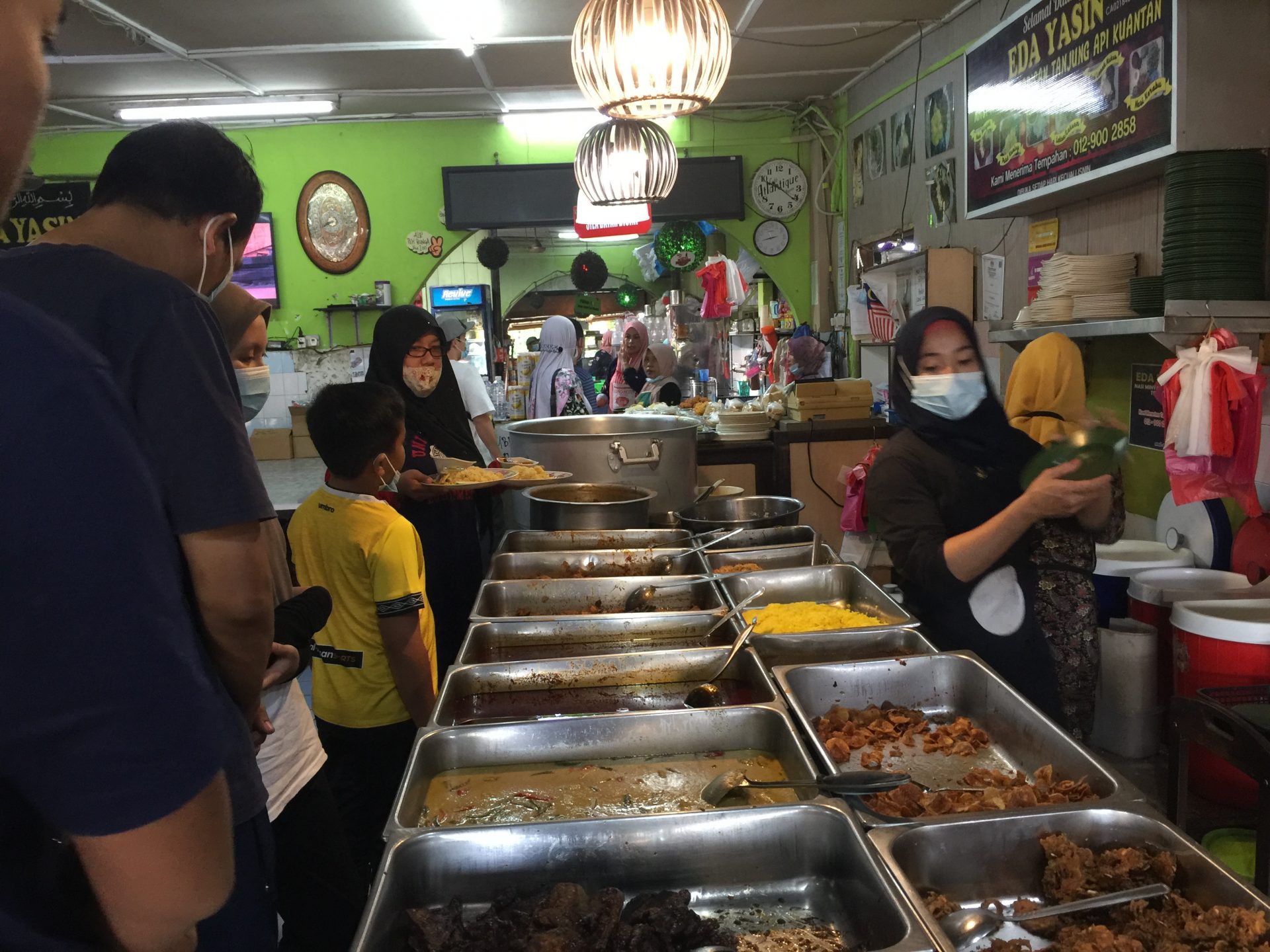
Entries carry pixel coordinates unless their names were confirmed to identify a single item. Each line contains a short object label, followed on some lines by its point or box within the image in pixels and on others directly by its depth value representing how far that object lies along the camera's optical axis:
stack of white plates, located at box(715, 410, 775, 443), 5.11
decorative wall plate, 7.73
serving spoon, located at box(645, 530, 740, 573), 2.91
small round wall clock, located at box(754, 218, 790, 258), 7.73
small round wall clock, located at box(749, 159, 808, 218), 7.69
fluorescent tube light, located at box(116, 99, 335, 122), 7.02
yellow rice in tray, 2.28
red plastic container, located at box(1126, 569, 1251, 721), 3.19
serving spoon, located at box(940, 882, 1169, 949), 1.21
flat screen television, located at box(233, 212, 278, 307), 7.69
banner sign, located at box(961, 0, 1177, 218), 3.03
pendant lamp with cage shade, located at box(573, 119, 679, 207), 4.12
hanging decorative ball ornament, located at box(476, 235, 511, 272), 9.23
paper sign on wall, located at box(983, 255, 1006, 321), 4.90
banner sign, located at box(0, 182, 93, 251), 7.27
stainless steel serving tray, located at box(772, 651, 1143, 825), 1.63
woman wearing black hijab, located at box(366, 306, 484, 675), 3.22
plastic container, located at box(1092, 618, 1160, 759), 3.23
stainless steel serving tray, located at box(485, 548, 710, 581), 2.91
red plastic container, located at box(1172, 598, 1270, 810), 2.75
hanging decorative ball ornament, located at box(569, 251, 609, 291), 9.77
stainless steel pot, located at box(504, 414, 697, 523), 3.44
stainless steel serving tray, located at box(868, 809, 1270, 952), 1.31
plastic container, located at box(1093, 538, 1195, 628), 3.48
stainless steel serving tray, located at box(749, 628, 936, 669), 2.15
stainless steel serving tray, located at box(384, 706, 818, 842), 1.71
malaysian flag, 6.19
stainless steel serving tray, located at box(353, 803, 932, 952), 1.30
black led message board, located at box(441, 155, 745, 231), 7.56
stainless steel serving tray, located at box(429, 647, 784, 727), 2.02
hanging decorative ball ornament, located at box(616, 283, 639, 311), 15.09
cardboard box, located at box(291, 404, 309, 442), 7.88
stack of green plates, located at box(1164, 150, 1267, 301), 2.89
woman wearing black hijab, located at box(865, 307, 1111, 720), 2.20
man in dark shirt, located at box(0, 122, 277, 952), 1.12
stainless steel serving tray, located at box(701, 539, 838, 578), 2.93
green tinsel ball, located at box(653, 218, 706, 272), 7.84
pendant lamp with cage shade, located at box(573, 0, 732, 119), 2.81
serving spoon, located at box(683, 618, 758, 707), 1.92
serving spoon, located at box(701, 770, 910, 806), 1.39
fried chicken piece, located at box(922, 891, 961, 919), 1.25
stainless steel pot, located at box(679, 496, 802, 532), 3.29
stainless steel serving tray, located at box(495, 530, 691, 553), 3.09
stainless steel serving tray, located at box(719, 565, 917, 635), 2.68
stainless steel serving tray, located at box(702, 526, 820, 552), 3.06
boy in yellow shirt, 2.25
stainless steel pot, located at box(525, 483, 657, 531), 3.08
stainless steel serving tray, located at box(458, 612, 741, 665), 2.34
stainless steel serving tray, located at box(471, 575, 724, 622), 2.65
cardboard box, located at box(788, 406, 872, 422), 5.17
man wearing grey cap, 5.09
